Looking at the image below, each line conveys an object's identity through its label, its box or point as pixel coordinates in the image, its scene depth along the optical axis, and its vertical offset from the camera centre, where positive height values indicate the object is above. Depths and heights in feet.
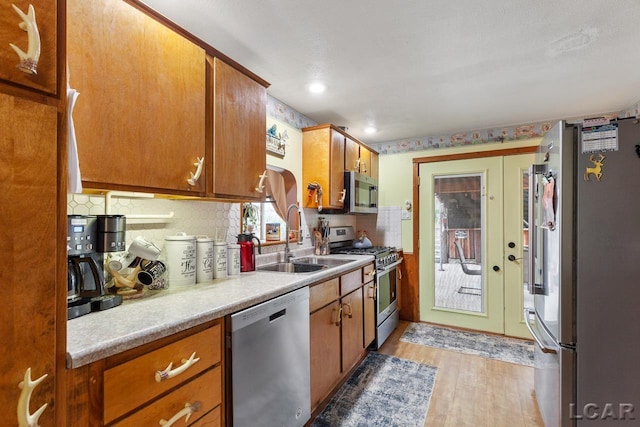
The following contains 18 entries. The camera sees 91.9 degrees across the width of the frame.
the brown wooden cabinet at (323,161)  9.27 +1.63
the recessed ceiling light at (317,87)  7.60 +3.20
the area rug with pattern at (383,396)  6.44 -4.26
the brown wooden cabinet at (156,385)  2.71 -1.71
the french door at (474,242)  10.82 -1.02
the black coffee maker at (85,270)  3.64 -0.70
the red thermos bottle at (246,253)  6.50 -0.83
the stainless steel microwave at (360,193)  10.17 +0.75
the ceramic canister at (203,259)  5.47 -0.79
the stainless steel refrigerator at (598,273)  4.53 -0.87
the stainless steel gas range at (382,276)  9.87 -2.12
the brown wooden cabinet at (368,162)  11.35 +2.04
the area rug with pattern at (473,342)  9.41 -4.27
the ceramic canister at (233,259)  6.07 -0.89
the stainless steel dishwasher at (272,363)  4.24 -2.31
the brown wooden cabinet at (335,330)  6.31 -2.72
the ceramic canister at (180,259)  5.09 -0.73
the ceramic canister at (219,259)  5.75 -0.84
